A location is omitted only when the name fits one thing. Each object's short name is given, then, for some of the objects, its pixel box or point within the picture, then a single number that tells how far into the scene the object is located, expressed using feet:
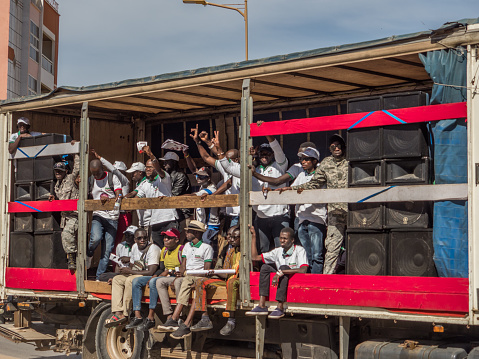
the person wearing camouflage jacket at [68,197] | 35.96
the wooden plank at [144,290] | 30.87
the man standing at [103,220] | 37.19
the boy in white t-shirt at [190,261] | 31.50
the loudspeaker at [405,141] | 25.67
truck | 24.81
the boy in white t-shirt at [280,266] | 28.58
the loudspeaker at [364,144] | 26.55
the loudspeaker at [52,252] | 36.68
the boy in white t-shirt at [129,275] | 33.94
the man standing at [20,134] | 38.19
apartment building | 113.60
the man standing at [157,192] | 37.01
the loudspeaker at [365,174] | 26.45
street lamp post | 62.65
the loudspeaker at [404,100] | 26.07
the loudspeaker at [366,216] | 26.32
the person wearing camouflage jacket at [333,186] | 28.53
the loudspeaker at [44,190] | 36.91
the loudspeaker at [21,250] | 37.58
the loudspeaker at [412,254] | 25.26
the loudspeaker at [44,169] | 36.83
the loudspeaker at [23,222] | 37.50
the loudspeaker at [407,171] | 25.53
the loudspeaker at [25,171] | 37.58
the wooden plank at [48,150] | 36.27
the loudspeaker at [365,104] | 26.83
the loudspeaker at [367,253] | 26.27
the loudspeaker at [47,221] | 36.83
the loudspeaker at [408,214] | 25.53
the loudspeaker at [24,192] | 37.50
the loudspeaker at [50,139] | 37.11
